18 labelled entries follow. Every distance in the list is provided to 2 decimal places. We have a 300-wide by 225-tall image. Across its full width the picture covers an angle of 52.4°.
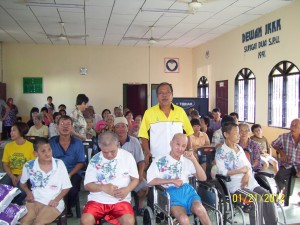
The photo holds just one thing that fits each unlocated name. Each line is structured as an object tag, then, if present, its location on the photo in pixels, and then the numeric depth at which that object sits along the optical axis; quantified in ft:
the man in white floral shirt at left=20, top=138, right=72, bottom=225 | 8.31
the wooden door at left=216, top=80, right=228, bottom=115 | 28.97
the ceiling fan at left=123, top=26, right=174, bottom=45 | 27.00
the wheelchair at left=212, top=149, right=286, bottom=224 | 9.22
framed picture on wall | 37.58
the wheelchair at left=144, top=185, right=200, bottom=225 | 7.97
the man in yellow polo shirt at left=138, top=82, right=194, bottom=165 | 9.87
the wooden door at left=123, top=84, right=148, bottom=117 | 36.91
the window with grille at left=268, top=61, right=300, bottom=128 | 19.95
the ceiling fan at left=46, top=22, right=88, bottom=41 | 25.59
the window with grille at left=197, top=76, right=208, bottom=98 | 34.19
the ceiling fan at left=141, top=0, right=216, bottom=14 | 17.69
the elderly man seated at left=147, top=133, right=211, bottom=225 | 8.41
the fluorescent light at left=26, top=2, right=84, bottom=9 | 19.62
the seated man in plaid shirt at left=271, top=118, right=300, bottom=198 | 12.03
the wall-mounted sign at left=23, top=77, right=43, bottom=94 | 34.78
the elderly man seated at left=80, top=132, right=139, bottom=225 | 8.07
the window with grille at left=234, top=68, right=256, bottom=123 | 24.91
